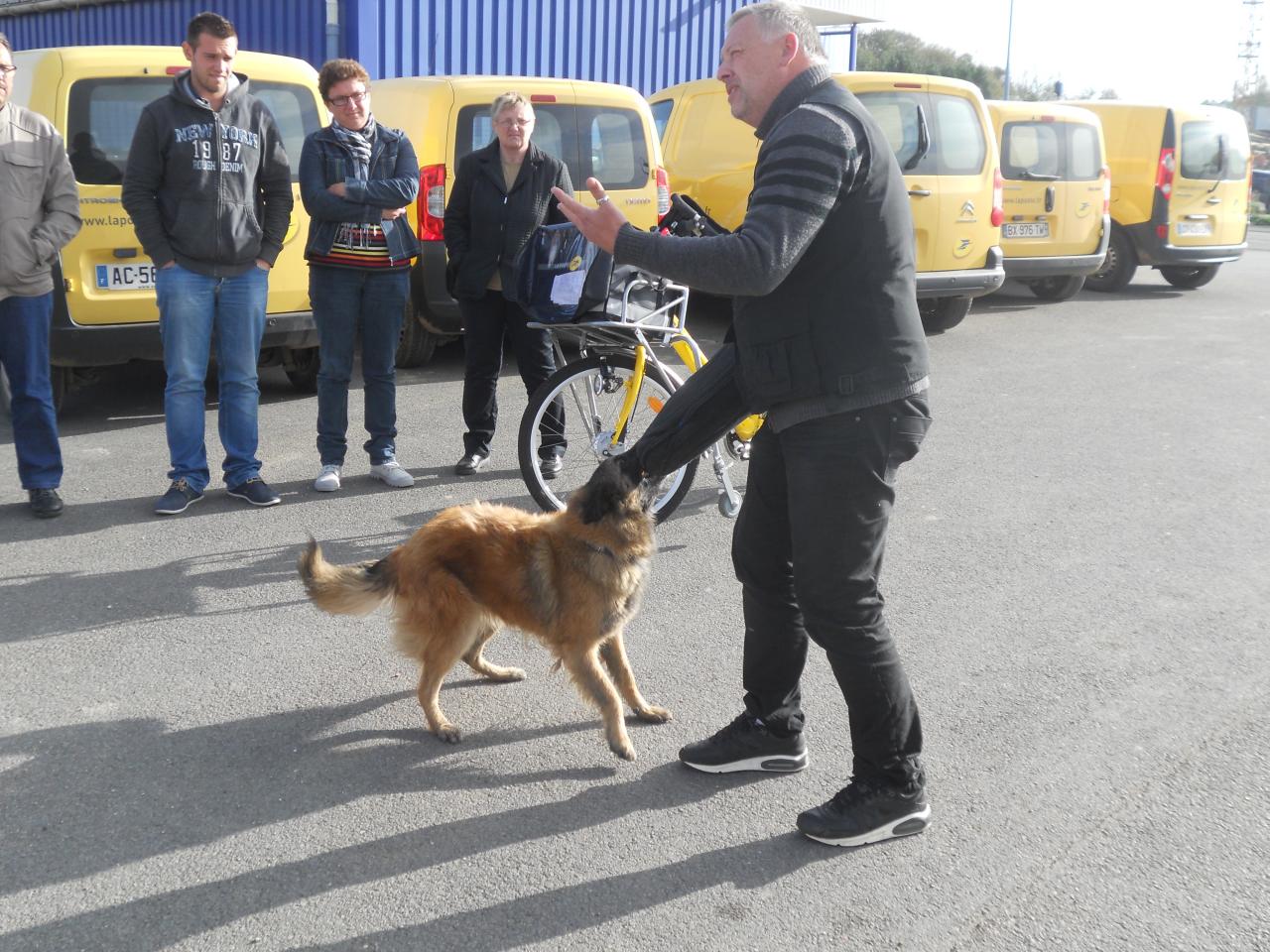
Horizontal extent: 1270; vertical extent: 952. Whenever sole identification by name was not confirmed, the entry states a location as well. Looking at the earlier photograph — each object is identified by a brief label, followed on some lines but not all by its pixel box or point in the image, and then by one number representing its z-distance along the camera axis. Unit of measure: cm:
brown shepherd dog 355
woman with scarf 599
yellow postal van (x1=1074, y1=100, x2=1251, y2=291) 1386
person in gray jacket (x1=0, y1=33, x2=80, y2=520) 550
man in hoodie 563
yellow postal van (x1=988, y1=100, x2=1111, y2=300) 1254
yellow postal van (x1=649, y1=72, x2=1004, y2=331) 1033
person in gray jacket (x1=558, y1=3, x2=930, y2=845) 279
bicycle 561
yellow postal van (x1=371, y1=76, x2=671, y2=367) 835
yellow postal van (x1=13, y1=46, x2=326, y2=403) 682
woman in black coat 619
